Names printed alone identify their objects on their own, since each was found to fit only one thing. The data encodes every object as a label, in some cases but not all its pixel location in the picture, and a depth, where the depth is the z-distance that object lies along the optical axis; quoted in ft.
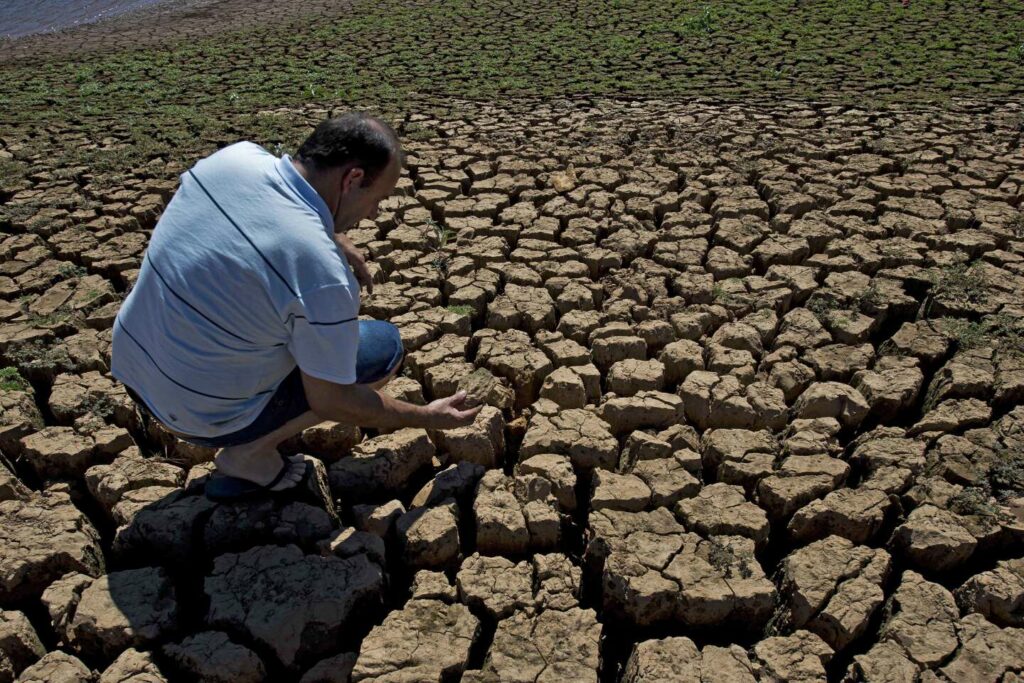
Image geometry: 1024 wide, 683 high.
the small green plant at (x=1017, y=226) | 12.53
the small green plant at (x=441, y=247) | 12.17
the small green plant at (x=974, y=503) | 7.25
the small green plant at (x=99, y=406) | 8.84
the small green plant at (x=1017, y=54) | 22.30
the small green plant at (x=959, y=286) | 10.73
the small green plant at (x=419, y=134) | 17.48
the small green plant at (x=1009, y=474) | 7.56
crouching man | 5.88
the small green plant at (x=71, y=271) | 12.00
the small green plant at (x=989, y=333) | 9.81
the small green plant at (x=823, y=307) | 10.52
